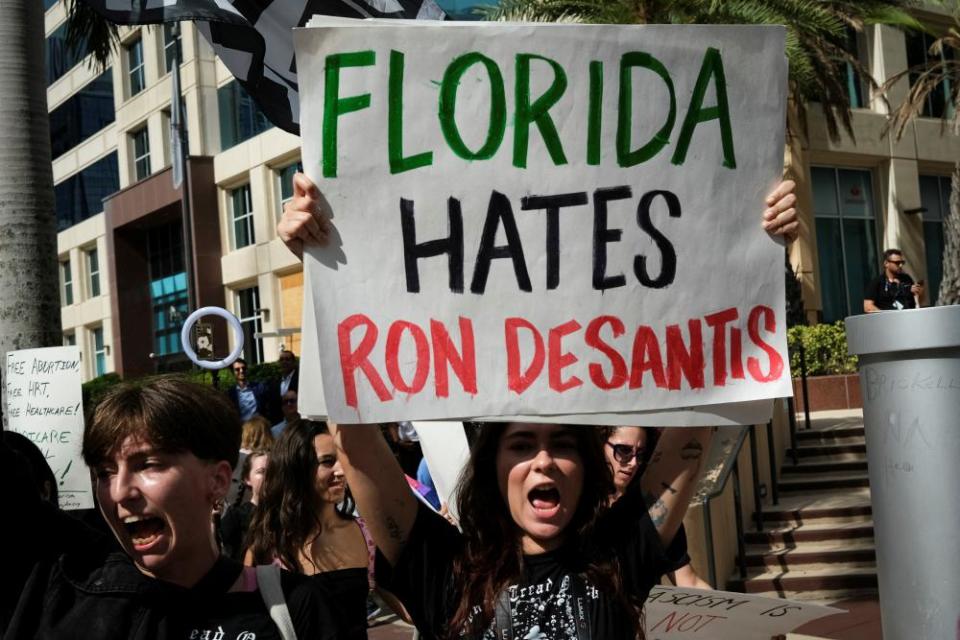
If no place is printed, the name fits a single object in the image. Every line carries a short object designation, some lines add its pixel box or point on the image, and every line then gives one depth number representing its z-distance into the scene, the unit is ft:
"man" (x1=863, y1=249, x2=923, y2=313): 42.63
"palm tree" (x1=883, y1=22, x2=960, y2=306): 61.62
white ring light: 24.18
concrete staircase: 29.76
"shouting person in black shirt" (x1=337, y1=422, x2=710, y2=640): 8.34
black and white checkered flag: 14.33
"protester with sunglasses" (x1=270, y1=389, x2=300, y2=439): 38.60
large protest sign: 8.38
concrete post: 11.27
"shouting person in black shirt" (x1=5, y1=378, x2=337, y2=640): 7.26
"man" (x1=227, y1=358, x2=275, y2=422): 41.70
